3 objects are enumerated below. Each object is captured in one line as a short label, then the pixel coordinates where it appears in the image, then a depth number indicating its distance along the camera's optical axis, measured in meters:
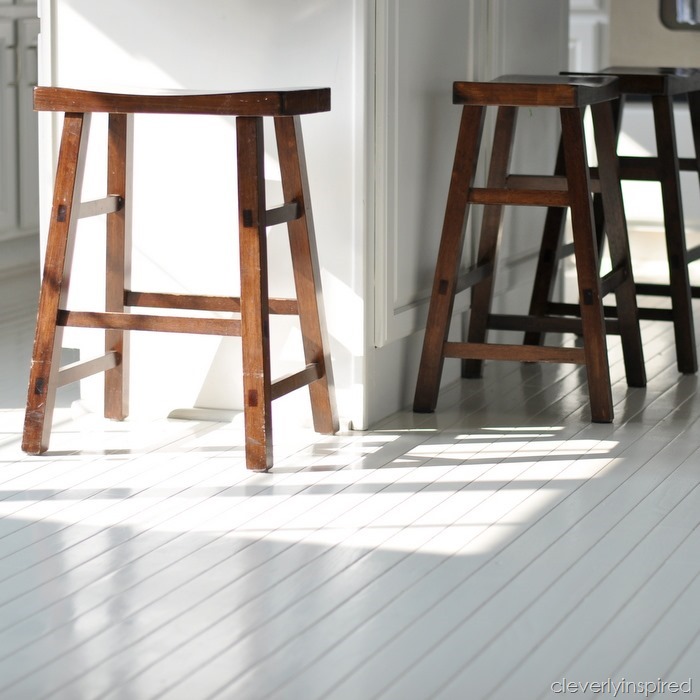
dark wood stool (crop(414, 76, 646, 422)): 4.83
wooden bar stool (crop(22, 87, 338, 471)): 4.12
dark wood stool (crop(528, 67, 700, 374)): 5.69
